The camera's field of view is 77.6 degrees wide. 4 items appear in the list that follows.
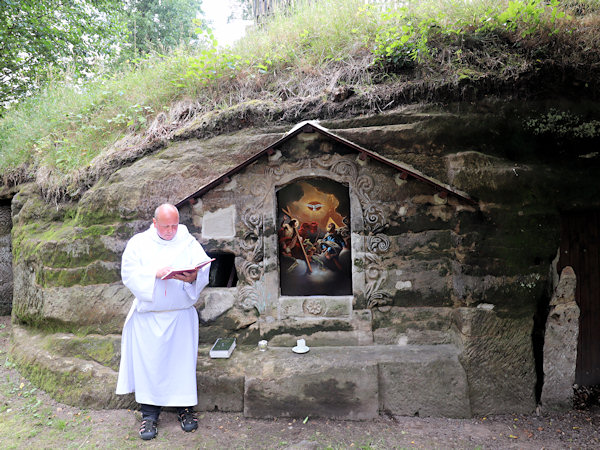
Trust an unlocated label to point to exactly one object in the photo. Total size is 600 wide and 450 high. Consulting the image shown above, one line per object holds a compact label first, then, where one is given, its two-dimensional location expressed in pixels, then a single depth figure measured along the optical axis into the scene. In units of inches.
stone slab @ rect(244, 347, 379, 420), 145.3
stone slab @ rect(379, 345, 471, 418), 146.2
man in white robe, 139.5
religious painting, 166.4
